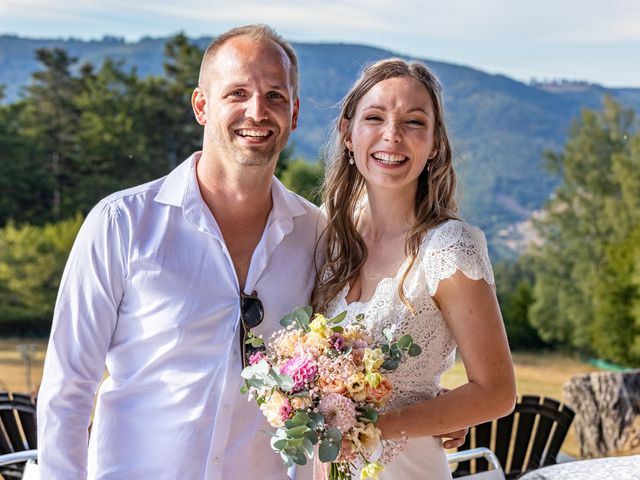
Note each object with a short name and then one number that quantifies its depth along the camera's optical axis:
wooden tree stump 6.68
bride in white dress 1.87
